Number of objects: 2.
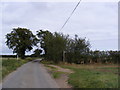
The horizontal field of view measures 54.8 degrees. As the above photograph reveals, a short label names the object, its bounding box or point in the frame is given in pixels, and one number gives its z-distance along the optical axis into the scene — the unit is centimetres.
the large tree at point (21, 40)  3786
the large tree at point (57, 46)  2249
